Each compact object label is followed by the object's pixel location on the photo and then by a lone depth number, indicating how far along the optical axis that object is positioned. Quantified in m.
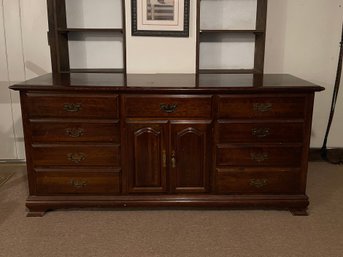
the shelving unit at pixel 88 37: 2.59
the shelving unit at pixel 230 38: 2.69
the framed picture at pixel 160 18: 2.51
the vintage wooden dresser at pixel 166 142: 2.07
